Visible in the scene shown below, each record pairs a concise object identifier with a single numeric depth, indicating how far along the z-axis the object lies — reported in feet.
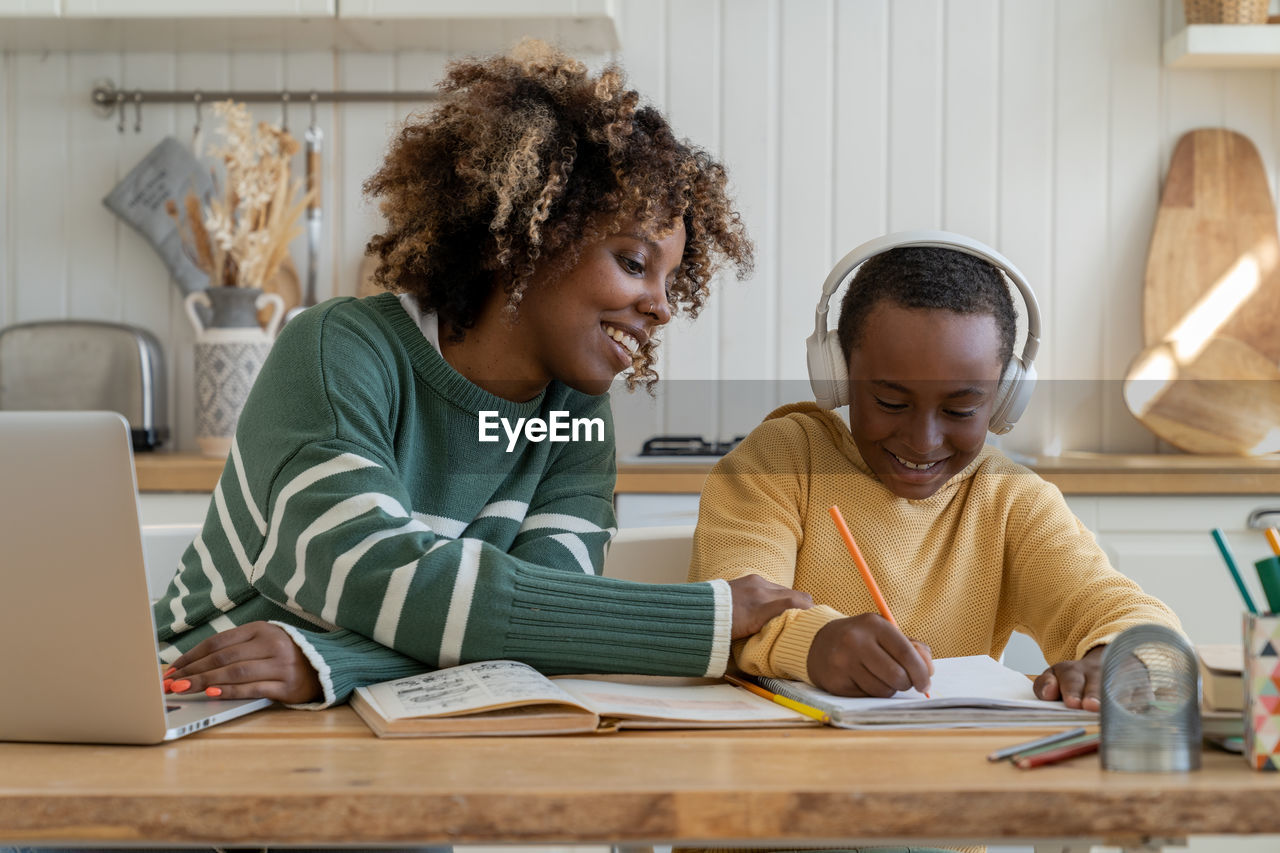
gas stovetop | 7.75
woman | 2.66
